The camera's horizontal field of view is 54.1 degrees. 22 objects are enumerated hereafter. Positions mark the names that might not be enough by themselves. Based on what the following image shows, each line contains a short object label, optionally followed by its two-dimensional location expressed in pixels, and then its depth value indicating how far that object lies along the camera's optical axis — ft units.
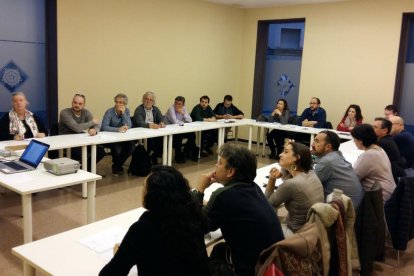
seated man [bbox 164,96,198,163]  21.24
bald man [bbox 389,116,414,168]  14.26
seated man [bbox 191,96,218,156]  23.17
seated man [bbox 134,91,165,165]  19.57
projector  10.40
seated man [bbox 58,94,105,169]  16.38
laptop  10.64
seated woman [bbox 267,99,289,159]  23.36
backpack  17.94
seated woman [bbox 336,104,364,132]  21.49
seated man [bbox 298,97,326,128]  22.68
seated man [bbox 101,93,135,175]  17.79
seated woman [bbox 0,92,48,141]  14.61
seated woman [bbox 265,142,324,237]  7.99
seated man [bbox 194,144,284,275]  6.25
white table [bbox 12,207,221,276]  5.68
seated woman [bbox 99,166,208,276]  4.92
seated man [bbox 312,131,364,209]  9.45
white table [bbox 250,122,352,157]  20.81
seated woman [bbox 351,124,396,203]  10.44
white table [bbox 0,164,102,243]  9.34
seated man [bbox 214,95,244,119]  24.77
